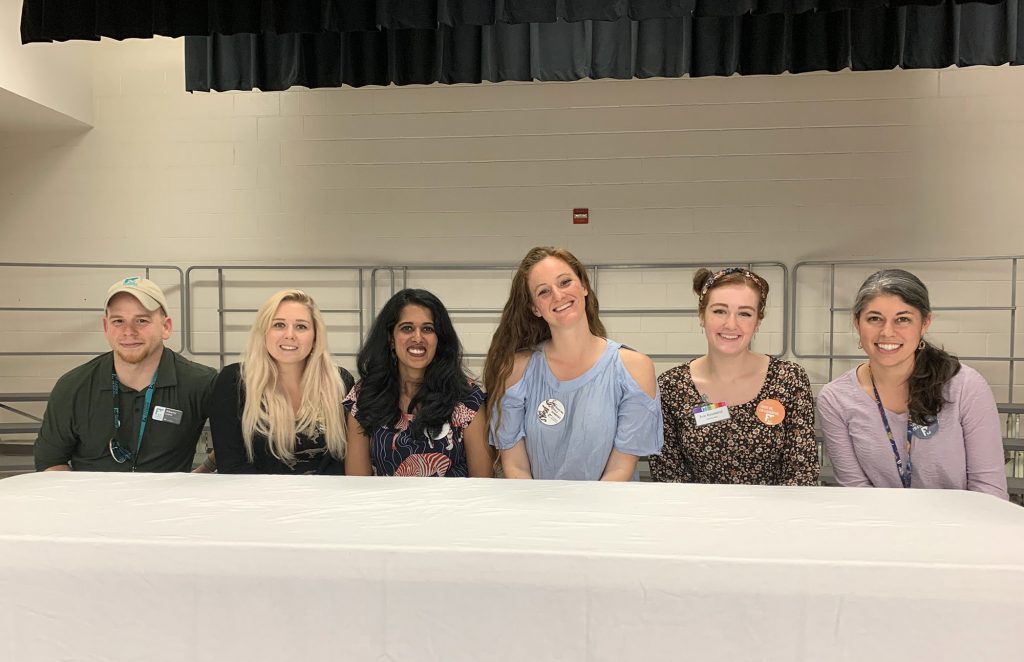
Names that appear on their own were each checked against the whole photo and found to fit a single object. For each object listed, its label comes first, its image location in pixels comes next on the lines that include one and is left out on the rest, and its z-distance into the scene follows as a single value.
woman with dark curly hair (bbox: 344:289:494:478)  1.88
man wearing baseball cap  2.02
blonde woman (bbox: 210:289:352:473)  1.90
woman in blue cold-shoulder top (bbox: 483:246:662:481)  1.79
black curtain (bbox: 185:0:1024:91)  3.38
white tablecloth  0.89
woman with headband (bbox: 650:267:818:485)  1.78
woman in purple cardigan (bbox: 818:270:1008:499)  1.68
